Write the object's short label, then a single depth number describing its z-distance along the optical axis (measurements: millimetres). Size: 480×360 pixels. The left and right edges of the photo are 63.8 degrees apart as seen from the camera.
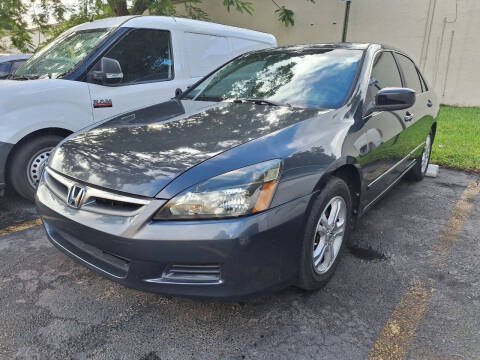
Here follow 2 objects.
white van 3516
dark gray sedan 1808
